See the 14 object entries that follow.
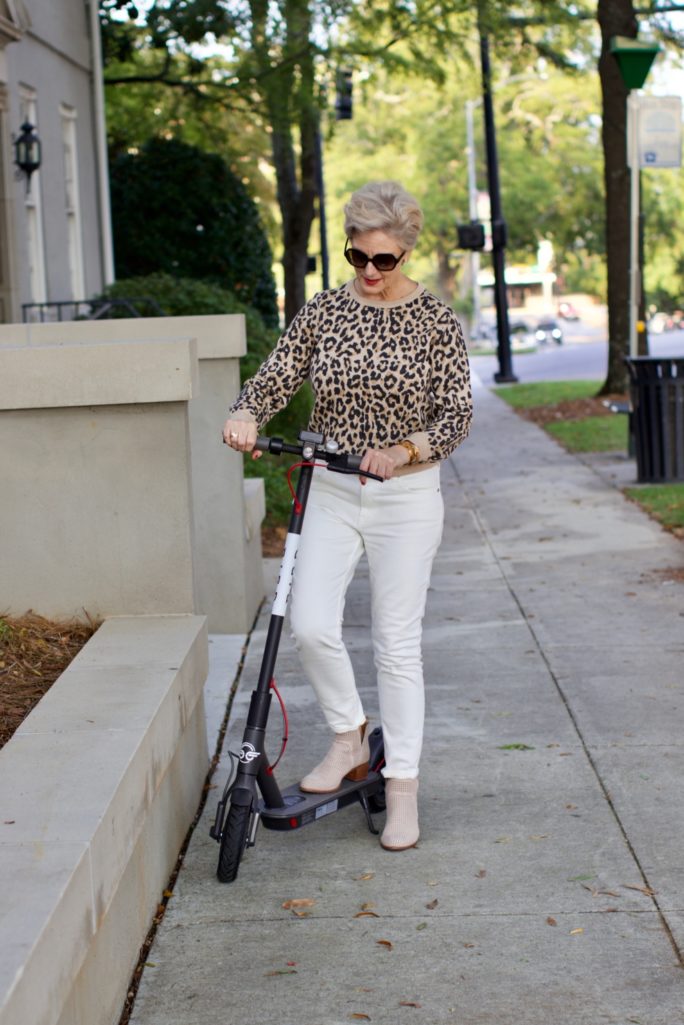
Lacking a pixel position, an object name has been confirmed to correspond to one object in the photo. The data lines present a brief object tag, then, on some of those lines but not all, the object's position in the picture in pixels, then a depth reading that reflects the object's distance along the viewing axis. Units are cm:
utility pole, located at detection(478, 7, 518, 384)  2962
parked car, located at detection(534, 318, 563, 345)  6481
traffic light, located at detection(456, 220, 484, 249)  3017
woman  440
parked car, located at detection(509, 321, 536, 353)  6109
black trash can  1244
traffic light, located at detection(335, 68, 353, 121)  2625
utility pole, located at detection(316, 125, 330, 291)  3268
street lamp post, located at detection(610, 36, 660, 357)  1509
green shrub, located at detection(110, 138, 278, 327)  2019
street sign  1523
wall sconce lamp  1444
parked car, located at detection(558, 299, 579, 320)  9552
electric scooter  428
